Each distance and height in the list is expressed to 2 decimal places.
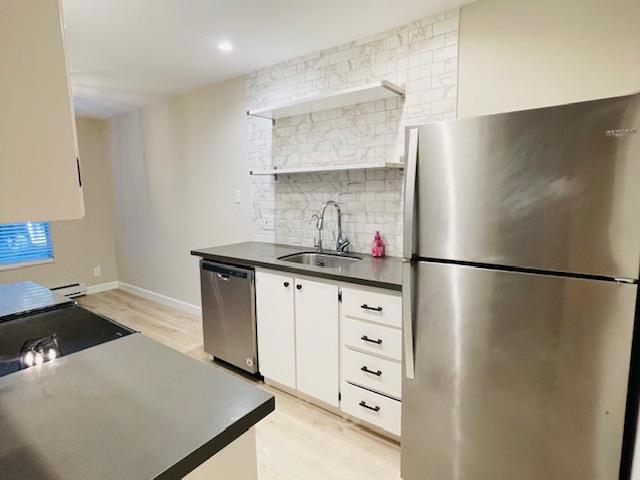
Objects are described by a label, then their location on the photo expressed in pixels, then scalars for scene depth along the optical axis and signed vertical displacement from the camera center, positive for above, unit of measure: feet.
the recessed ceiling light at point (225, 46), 8.14 +3.60
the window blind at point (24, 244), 13.87 -1.74
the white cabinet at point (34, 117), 1.90 +0.48
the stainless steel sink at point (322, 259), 8.33 -1.54
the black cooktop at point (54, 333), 3.76 -1.60
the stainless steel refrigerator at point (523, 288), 3.81 -1.18
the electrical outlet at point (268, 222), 10.43 -0.75
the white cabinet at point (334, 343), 6.25 -2.96
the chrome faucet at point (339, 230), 8.71 -0.86
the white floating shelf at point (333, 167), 7.14 +0.63
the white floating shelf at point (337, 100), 7.04 +2.15
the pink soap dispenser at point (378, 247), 8.02 -1.18
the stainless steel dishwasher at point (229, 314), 8.47 -2.95
